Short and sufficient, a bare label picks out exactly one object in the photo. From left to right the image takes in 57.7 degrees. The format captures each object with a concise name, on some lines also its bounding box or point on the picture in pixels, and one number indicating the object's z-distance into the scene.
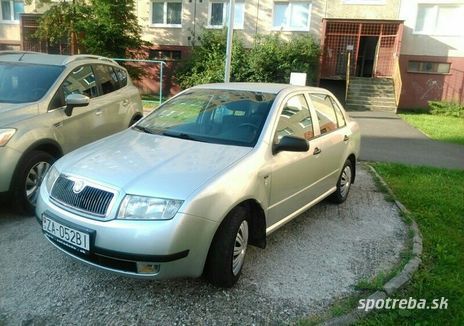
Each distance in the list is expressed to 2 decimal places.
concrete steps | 20.32
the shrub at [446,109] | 20.02
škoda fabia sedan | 2.92
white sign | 17.17
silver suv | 4.52
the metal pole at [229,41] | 11.49
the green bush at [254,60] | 20.61
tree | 19.47
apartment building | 21.20
